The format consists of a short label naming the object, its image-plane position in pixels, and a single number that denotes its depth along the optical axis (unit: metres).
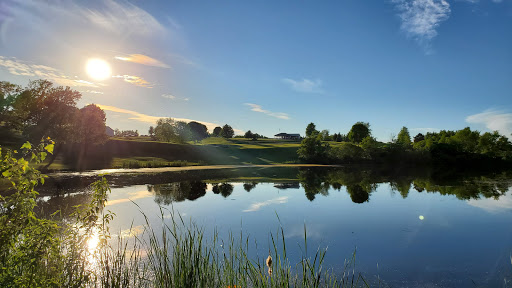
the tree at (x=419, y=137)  142.50
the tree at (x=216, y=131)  172.45
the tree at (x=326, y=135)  134.55
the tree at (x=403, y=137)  75.38
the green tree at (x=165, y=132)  91.75
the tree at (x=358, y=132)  109.56
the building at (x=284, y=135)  178.49
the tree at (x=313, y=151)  70.00
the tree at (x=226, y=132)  146.25
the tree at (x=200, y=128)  146.20
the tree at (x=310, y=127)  133.27
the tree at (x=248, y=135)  137.00
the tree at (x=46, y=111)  39.50
